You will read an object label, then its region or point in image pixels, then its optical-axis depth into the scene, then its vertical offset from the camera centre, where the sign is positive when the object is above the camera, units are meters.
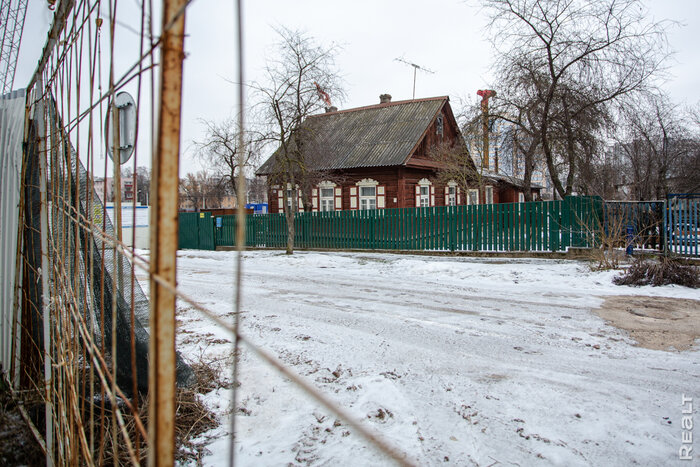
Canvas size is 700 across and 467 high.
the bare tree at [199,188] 56.97 +5.88
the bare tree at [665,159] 19.33 +3.24
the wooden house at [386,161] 23.02 +3.69
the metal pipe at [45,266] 2.46 -0.20
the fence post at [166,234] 0.97 -0.01
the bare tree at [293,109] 14.88 +4.22
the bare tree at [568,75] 12.62 +4.55
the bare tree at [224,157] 20.07 +3.85
